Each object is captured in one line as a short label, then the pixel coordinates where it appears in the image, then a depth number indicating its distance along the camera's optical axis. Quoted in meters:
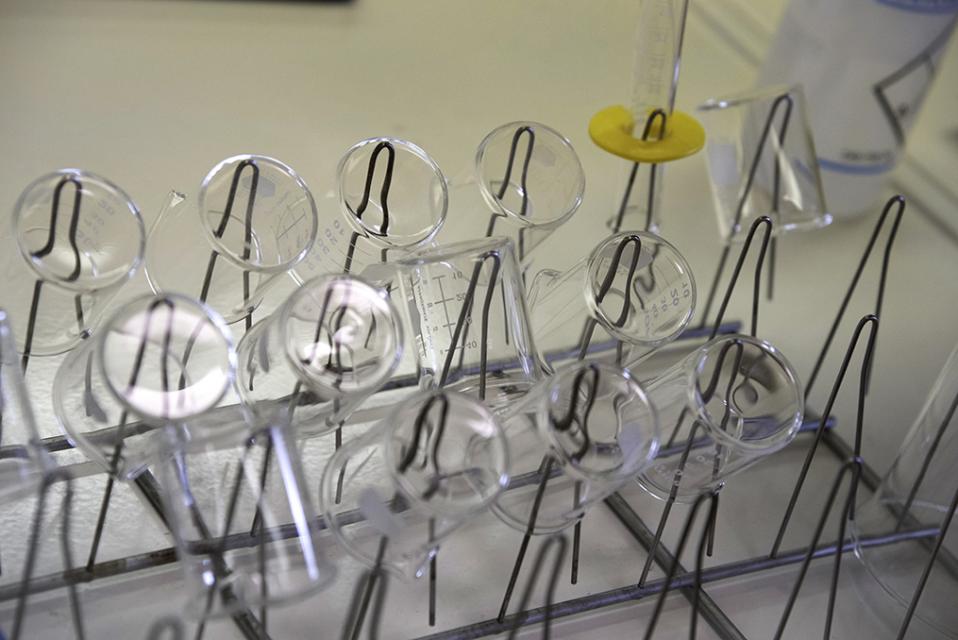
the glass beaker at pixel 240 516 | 0.45
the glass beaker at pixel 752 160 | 0.83
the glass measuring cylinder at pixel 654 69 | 0.75
